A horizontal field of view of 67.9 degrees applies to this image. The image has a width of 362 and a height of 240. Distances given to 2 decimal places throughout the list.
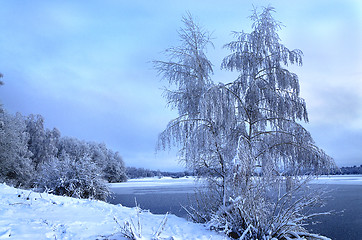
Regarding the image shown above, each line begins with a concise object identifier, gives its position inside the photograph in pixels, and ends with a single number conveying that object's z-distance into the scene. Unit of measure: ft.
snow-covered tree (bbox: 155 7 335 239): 16.88
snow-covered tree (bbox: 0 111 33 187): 64.39
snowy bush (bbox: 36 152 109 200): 43.47
